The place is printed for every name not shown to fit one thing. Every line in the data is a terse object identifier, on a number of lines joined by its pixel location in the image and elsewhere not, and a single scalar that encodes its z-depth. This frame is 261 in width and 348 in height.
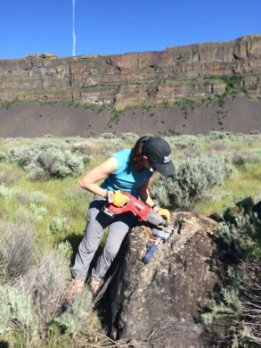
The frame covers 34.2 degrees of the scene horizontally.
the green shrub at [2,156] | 13.84
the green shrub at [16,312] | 3.22
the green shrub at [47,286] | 3.50
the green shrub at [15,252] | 4.11
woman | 3.83
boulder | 3.29
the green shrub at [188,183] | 6.84
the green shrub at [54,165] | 10.08
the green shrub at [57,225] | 5.71
